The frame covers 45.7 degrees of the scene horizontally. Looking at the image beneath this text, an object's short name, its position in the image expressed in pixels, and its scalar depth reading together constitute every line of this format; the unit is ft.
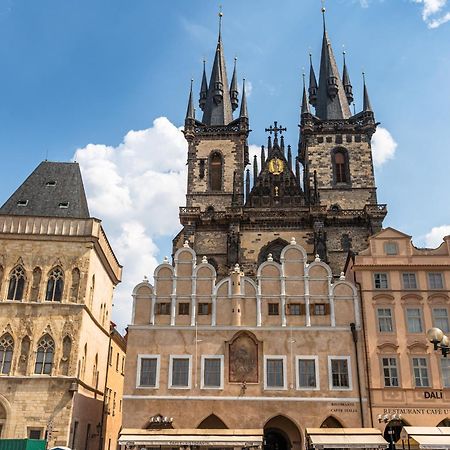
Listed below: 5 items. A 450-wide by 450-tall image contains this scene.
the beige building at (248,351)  82.99
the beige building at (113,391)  118.23
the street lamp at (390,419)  81.20
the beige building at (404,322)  82.84
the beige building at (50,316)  84.48
